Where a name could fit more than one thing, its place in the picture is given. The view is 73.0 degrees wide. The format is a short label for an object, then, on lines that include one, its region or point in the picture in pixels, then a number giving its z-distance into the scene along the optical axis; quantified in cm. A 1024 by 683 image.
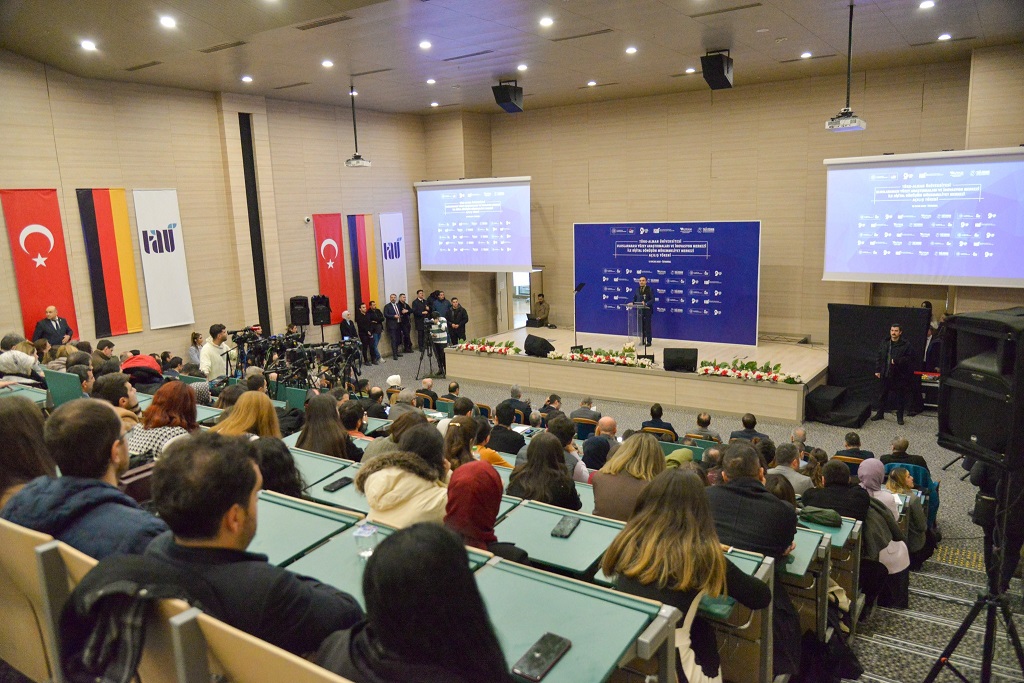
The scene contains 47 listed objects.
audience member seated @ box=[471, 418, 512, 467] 431
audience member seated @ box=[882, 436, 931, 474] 597
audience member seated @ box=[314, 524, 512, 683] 129
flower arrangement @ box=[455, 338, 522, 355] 1125
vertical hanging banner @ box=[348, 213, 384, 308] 1330
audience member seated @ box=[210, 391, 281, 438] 383
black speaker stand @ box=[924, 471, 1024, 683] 281
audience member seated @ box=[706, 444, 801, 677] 274
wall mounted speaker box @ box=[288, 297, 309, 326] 1198
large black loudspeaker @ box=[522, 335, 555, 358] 1095
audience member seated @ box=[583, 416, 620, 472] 536
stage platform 902
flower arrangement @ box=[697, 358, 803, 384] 892
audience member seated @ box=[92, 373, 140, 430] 430
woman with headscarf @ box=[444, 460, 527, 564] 263
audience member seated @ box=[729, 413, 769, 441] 612
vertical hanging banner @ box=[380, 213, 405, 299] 1390
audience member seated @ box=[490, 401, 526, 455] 548
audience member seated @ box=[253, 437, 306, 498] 301
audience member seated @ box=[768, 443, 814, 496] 445
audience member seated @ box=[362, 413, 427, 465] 382
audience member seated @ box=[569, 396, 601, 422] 714
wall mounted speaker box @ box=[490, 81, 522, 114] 1077
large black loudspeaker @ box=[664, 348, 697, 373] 966
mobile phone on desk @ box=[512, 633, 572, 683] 163
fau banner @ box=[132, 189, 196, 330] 1019
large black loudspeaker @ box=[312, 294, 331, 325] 1239
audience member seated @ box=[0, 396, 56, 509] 225
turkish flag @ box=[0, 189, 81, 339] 865
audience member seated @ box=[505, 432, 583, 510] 343
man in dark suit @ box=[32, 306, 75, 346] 872
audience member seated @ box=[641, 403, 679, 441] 690
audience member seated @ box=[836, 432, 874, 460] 595
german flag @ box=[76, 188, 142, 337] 951
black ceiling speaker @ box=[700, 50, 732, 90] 901
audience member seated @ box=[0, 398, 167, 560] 187
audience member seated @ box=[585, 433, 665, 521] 321
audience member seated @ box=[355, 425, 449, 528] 267
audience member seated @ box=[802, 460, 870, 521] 407
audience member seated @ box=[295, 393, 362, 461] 420
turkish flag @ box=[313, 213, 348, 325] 1273
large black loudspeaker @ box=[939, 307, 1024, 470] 272
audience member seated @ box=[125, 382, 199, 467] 357
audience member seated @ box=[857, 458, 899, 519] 468
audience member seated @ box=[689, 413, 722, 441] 653
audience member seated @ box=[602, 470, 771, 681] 221
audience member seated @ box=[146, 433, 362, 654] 153
